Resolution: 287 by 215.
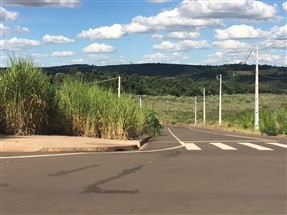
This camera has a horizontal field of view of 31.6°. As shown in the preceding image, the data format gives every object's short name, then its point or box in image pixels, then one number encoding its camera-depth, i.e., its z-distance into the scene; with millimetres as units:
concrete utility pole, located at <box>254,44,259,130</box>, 48906
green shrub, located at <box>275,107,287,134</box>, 39856
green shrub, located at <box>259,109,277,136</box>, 40912
